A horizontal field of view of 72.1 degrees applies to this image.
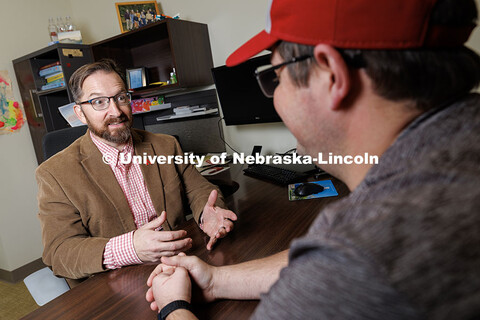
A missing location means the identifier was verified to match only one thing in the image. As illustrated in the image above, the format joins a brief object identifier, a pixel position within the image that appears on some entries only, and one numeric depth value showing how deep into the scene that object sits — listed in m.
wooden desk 0.81
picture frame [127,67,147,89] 2.77
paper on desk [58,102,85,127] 2.35
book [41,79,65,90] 2.81
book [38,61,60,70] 2.81
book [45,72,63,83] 2.82
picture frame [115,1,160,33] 2.59
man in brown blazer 1.15
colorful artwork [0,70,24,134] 2.98
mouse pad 1.39
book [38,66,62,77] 2.81
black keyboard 1.66
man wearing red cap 0.34
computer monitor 2.04
